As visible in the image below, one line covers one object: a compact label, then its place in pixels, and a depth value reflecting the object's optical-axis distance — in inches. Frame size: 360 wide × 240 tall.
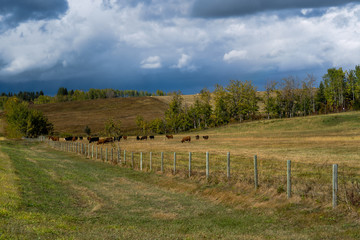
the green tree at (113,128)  2068.7
